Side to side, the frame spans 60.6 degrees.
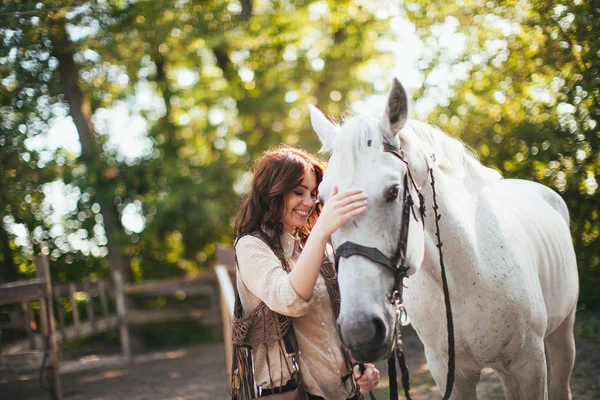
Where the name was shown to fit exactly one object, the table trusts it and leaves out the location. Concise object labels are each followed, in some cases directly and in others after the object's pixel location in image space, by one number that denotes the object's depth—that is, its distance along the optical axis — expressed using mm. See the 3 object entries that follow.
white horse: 1636
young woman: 1731
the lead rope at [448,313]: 2078
